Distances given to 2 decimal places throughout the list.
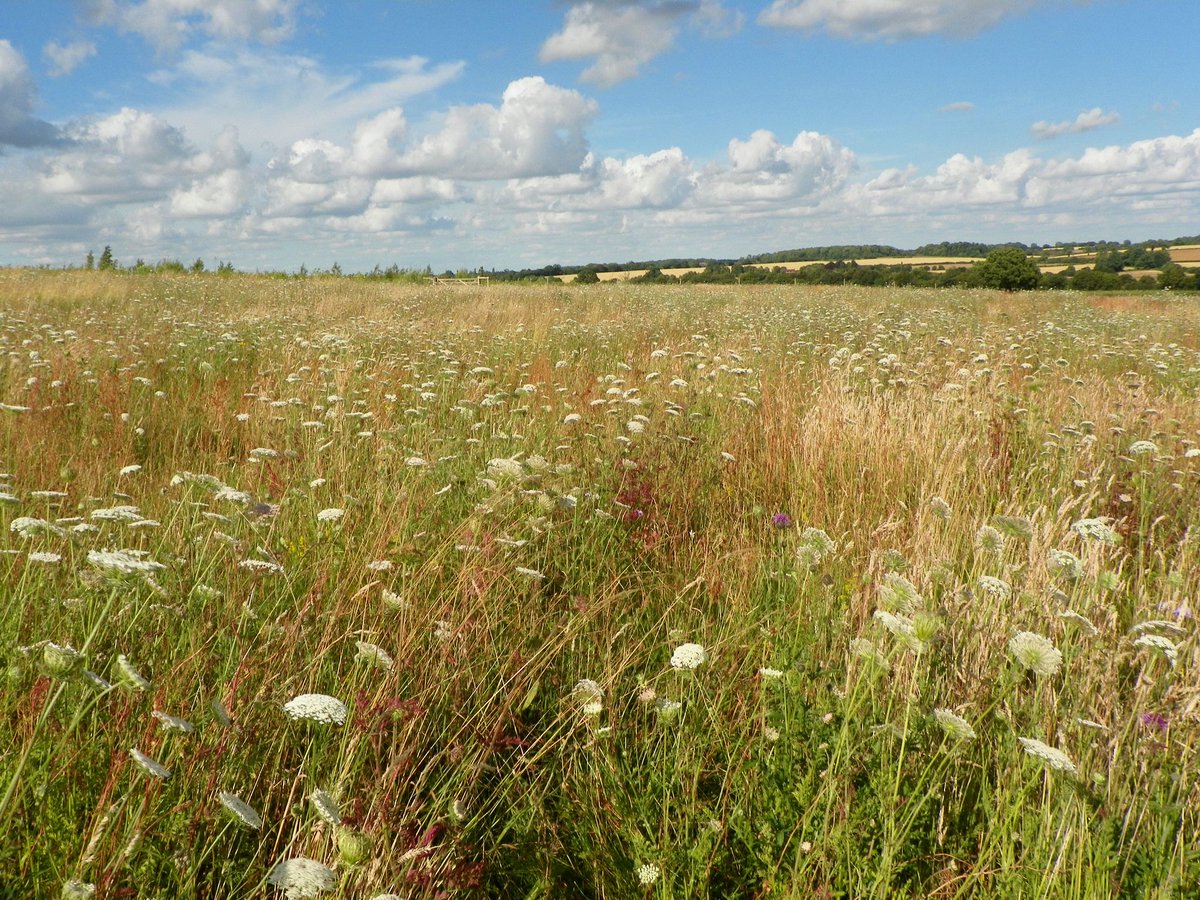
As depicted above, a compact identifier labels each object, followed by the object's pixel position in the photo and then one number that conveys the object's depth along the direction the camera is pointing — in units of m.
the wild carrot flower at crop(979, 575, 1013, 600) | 2.16
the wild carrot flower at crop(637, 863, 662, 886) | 1.72
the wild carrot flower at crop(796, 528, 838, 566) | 2.45
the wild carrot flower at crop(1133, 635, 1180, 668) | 1.91
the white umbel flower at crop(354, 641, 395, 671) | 1.95
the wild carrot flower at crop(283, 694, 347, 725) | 1.55
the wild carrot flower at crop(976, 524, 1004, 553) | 2.41
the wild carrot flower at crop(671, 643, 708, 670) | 2.02
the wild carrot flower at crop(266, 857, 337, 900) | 1.33
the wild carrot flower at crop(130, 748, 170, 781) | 1.32
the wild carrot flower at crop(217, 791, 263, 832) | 1.37
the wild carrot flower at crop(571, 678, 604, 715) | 2.12
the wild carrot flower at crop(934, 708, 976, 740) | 1.74
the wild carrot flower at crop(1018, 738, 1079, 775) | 1.56
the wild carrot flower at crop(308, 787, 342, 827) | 1.43
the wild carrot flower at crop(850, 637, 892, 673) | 1.82
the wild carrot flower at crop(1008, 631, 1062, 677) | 1.78
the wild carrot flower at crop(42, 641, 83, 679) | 1.38
